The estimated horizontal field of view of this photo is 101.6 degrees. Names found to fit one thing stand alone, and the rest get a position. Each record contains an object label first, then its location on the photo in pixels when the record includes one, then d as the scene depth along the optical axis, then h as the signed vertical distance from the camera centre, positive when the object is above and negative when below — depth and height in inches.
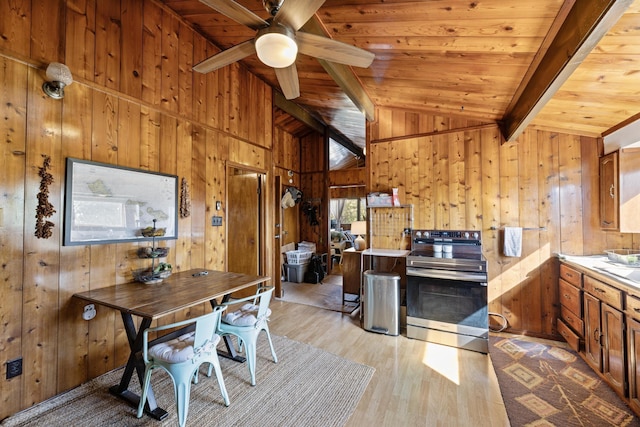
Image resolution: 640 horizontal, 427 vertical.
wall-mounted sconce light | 72.8 +39.6
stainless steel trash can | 120.8 -40.5
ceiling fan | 59.4 +46.3
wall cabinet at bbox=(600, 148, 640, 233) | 94.0 +9.9
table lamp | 163.9 -8.9
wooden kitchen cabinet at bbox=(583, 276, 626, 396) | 76.2 -37.0
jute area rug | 68.8 -53.4
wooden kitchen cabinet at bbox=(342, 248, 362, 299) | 159.3 -33.0
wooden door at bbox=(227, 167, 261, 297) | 159.8 -2.7
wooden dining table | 69.1 -23.4
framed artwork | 81.5 +5.0
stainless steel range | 106.1 -35.3
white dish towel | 118.6 -11.1
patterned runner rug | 71.0 -54.7
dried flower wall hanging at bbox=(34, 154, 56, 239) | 74.4 +3.5
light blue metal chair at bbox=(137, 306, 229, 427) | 64.3 -35.5
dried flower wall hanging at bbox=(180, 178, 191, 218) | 114.1 +7.6
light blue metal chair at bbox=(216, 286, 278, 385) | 83.7 -35.0
